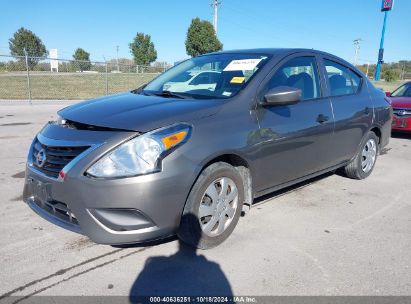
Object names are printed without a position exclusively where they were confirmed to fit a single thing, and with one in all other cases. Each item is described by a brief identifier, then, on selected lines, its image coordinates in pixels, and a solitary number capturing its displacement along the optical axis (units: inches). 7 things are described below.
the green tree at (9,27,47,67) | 2121.1
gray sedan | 97.3
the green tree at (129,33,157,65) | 1872.5
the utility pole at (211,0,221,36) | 1339.8
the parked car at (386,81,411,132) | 315.0
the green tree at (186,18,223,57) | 1457.9
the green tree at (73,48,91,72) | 2618.1
